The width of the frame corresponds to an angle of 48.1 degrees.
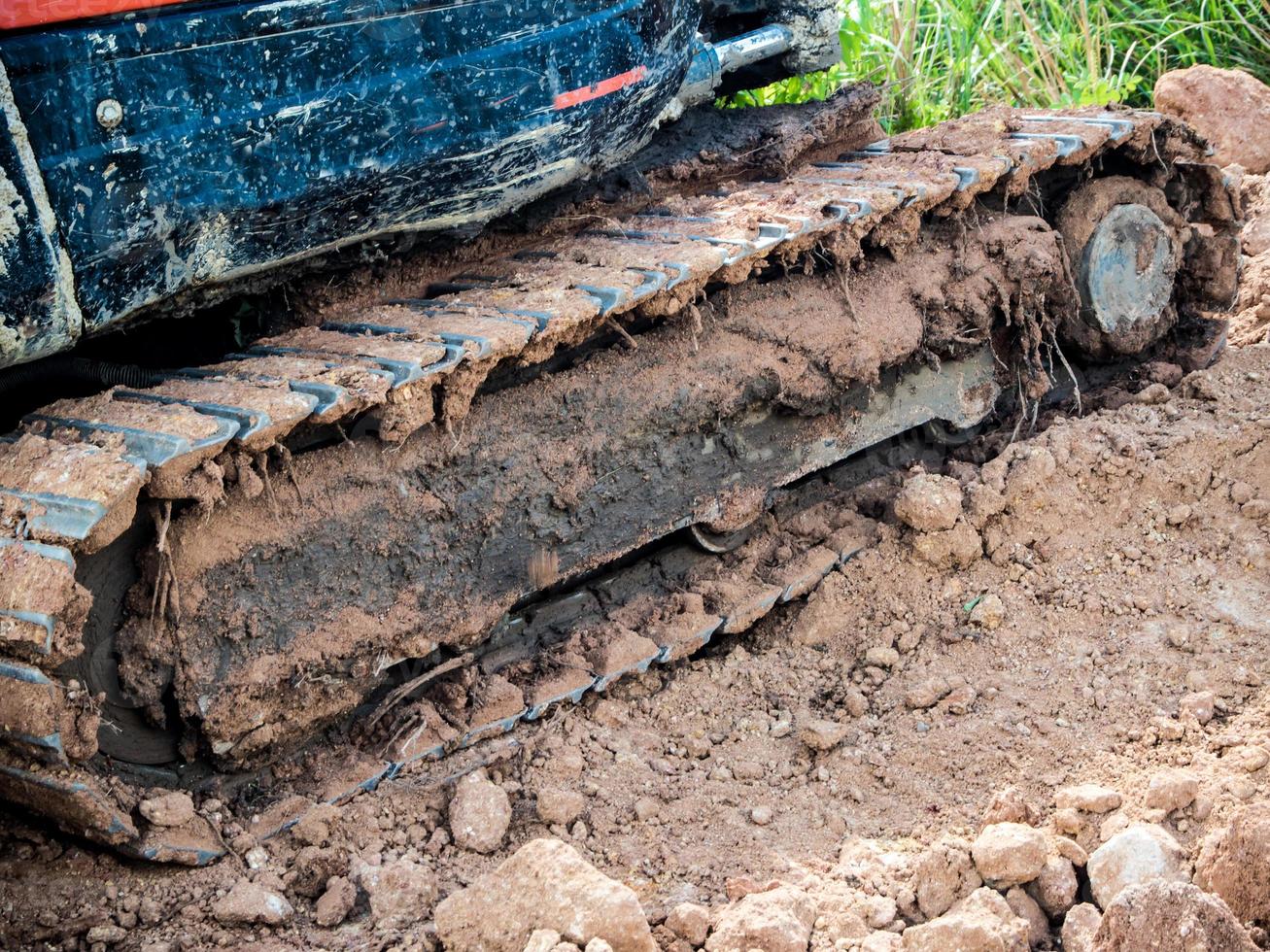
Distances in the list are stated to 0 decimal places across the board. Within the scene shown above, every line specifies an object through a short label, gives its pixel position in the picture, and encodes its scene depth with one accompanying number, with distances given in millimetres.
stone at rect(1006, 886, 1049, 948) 2705
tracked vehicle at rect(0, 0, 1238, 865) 2912
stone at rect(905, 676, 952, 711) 3672
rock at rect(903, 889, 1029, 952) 2521
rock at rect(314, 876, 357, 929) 2922
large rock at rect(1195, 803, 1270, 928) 2570
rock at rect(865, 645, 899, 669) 3877
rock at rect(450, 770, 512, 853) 3195
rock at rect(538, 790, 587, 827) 3252
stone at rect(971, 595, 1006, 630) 3979
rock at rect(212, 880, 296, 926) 2904
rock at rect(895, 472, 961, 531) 4180
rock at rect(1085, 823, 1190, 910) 2670
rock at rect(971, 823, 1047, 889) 2750
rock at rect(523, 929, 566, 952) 2514
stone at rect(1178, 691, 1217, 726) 3438
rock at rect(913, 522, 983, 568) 4191
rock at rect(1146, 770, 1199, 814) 3000
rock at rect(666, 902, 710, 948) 2715
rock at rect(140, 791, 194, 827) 3033
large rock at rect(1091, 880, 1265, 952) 2324
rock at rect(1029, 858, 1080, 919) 2738
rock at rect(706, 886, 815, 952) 2615
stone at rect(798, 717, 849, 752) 3508
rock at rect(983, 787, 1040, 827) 2998
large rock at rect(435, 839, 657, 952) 2559
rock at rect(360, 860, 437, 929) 2920
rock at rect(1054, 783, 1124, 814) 3025
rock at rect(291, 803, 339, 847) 3172
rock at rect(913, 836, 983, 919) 2771
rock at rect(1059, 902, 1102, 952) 2602
